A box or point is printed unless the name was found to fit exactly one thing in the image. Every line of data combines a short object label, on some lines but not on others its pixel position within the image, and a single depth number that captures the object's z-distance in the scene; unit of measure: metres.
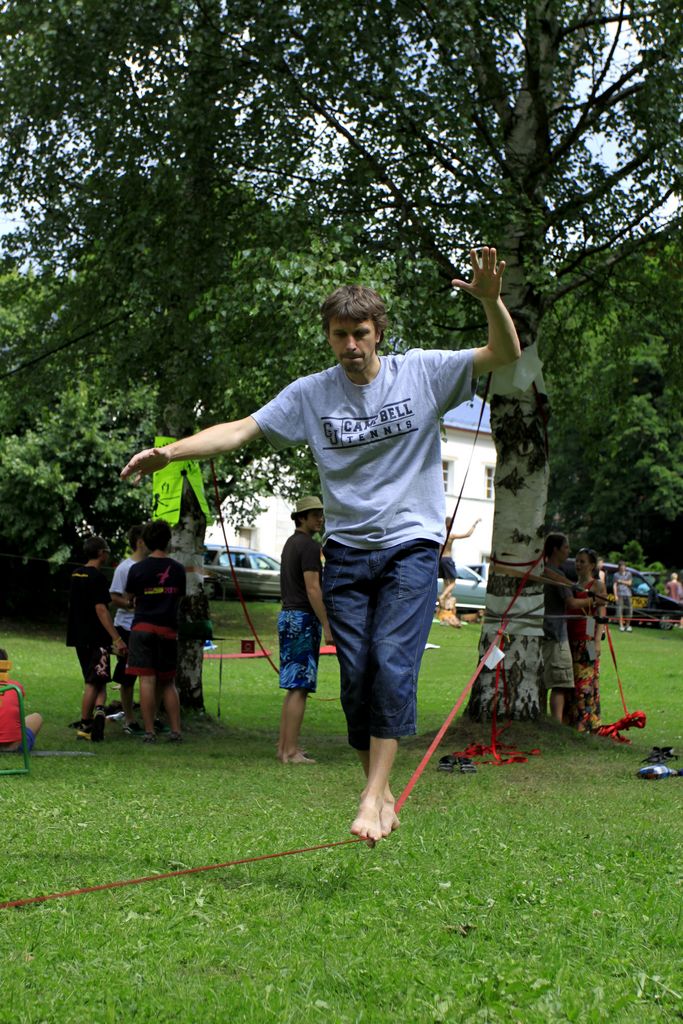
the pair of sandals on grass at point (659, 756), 10.52
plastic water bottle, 9.47
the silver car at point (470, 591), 41.03
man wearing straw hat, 10.25
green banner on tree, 11.26
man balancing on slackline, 4.94
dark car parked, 37.42
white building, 60.25
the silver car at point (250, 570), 39.44
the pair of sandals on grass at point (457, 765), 9.66
